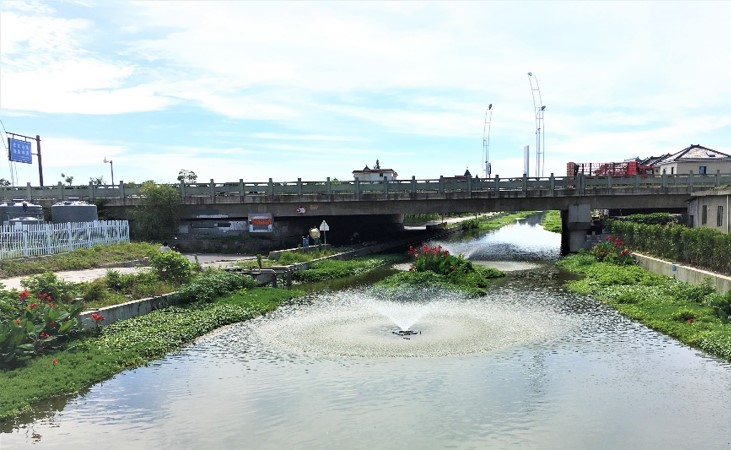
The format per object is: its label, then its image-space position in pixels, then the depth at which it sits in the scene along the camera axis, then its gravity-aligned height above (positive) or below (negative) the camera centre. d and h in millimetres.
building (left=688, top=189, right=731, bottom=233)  28828 -1564
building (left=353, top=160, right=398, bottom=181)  98319 +3702
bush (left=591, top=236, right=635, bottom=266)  31531 -4340
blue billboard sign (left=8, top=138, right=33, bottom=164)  50878 +4867
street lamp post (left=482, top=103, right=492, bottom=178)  107200 +4443
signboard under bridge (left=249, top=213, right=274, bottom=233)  43088 -2500
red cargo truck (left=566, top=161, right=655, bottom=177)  61062 +2327
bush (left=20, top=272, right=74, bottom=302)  17875 -3181
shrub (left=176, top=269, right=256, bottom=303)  22391 -4273
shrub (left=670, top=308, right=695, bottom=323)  17833 -4629
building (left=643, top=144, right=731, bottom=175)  70250 +3204
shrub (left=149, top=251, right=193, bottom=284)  23422 -3295
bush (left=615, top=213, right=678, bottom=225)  45656 -2969
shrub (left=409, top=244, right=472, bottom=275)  28609 -4157
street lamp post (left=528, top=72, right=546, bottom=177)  86006 +5494
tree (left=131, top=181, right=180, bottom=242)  43562 -1469
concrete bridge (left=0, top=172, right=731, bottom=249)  42031 -472
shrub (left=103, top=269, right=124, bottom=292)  21703 -3632
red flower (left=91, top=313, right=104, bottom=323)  16781 -3993
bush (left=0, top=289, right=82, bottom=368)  13617 -3753
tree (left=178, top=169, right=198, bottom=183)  90438 +3445
